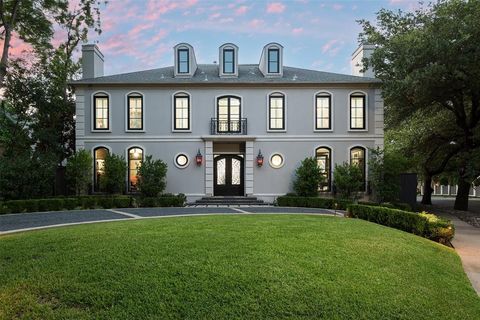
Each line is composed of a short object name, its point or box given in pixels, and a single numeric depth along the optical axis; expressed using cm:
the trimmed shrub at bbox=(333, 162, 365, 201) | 1509
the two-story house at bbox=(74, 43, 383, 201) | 1644
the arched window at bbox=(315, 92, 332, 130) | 1655
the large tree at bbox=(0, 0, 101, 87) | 1427
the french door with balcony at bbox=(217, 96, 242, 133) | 1655
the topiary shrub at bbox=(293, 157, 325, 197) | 1535
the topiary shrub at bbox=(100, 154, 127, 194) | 1528
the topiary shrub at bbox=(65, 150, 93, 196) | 1511
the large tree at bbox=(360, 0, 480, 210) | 1166
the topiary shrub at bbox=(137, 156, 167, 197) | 1505
